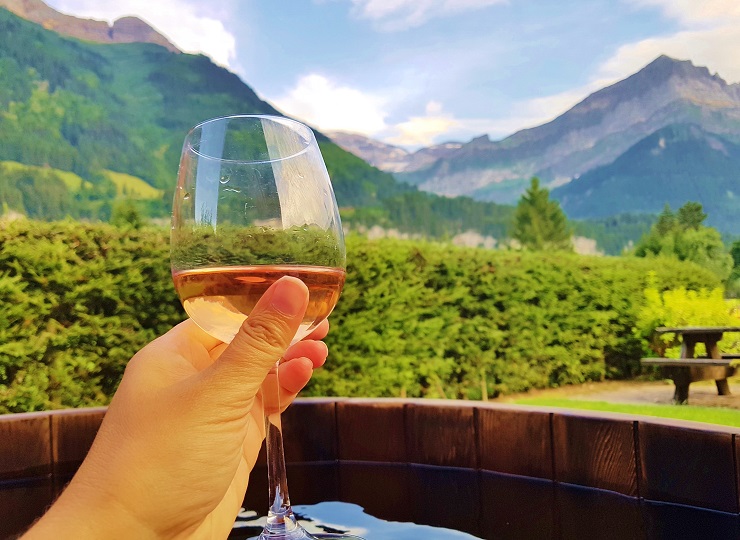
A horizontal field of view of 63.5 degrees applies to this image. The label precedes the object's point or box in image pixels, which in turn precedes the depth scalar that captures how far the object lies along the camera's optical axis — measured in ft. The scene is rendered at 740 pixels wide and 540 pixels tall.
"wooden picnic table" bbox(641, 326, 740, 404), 20.87
